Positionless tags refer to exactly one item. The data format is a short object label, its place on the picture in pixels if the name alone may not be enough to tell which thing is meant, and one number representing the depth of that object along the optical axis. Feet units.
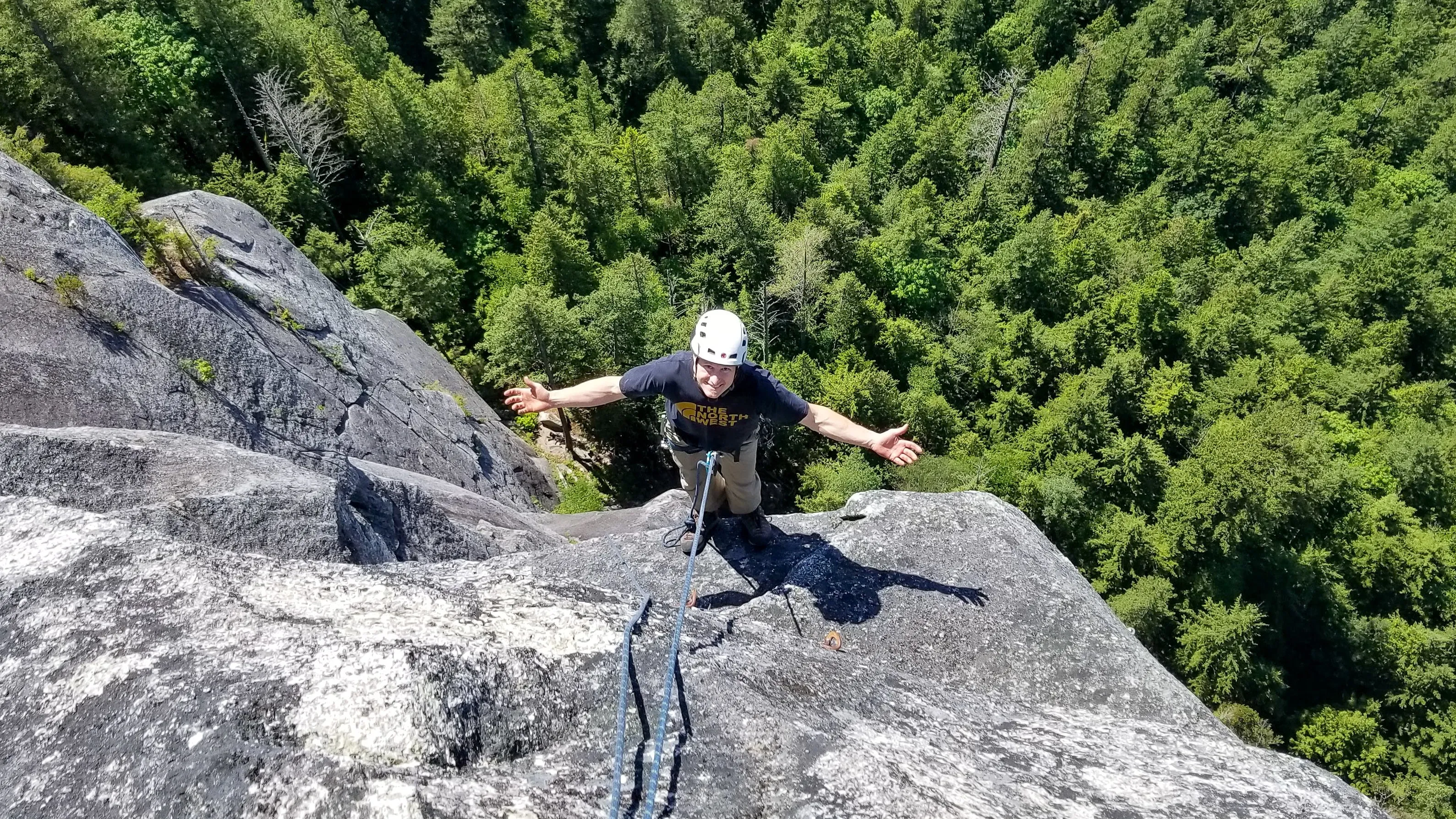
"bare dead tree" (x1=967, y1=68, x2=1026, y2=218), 141.69
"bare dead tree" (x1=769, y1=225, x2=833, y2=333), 105.60
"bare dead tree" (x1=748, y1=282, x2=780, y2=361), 104.53
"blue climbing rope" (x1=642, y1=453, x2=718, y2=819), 13.01
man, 21.62
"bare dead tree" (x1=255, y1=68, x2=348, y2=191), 92.89
